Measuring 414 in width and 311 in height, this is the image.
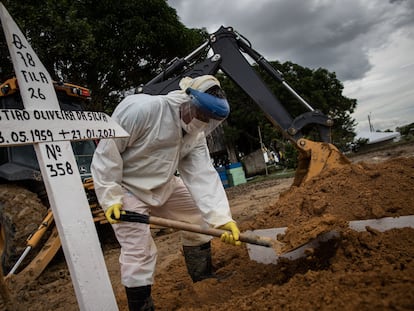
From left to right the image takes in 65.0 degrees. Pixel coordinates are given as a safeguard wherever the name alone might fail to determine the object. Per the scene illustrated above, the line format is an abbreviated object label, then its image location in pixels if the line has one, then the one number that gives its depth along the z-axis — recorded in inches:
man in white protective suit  84.4
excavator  147.2
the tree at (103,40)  274.8
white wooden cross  66.6
